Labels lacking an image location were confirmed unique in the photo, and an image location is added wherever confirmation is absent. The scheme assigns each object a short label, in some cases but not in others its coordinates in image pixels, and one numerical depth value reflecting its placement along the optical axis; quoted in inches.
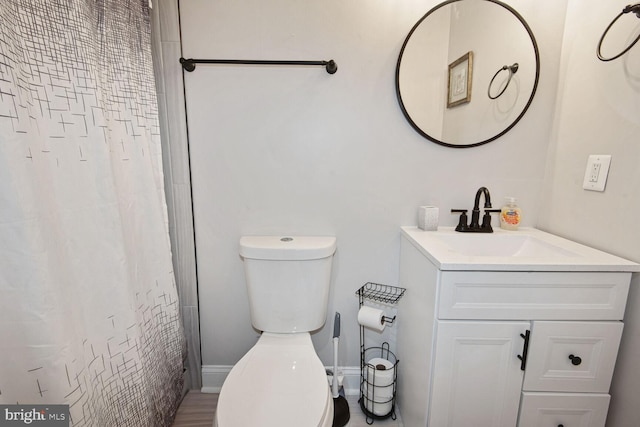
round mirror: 47.6
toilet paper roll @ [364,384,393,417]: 51.1
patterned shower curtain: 24.3
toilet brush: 48.0
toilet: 37.3
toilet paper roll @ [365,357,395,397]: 50.3
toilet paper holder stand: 50.9
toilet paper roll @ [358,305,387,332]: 47.7
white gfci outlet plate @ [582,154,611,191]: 39.2
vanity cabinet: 34.7
